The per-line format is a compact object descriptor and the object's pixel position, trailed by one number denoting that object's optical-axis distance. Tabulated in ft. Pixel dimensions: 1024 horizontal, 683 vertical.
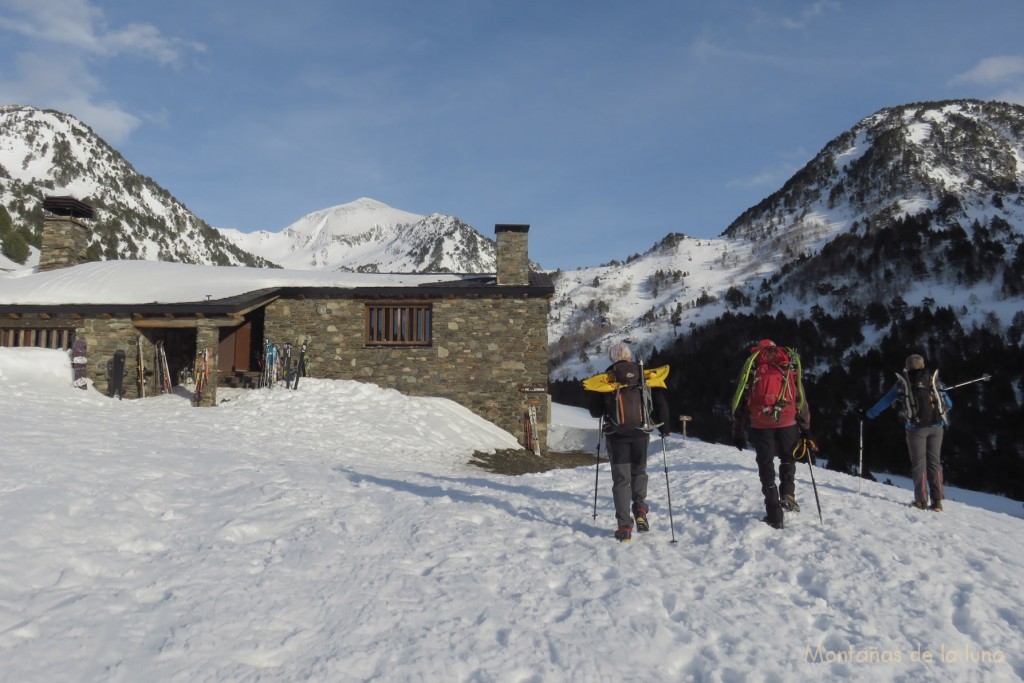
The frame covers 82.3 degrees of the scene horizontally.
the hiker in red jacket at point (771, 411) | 19.13
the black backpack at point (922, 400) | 22.20
